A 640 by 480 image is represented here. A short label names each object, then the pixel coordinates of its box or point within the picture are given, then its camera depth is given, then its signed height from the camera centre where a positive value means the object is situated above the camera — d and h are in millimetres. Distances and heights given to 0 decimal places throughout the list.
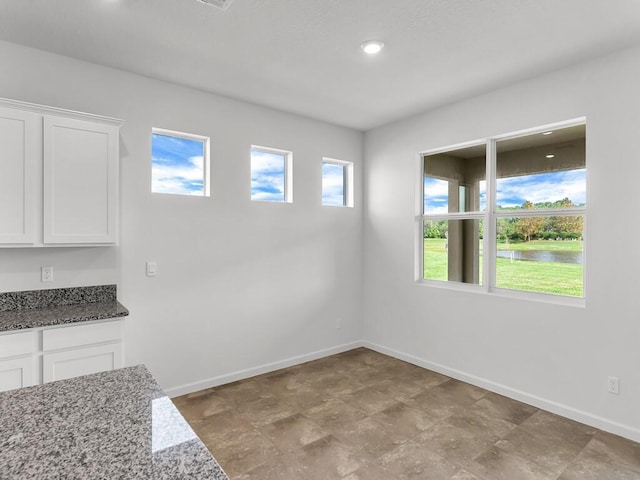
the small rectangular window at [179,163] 3314 +691
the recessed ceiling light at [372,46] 2573 +1361
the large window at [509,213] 3076 +246
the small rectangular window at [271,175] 3920 +688
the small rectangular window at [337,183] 4562 +699
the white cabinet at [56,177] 2342 +403
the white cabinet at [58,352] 2115 -709
